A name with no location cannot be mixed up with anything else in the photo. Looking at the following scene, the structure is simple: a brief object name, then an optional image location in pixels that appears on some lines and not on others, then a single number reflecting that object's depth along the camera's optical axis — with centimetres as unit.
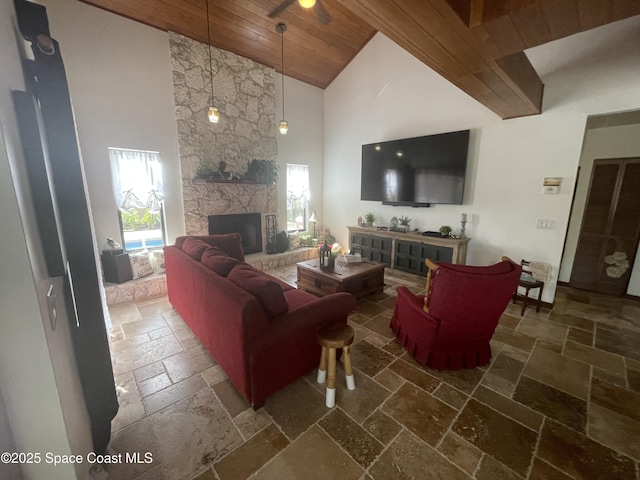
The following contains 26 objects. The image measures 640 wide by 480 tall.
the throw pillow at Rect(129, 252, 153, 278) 374
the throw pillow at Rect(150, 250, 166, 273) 399
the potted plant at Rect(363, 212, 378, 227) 516
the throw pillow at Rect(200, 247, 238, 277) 217
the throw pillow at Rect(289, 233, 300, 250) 568
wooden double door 358
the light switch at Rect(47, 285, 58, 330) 91
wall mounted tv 404
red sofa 171
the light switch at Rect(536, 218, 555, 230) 337
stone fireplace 413
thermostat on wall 325
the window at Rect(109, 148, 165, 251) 373
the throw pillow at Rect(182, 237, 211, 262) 261
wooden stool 181
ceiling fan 217
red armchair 187
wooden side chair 317
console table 402
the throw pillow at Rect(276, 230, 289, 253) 539
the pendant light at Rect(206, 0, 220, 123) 335
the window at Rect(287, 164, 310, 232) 579
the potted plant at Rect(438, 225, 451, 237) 418
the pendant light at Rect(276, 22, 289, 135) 402
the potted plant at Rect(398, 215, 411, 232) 478
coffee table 327
